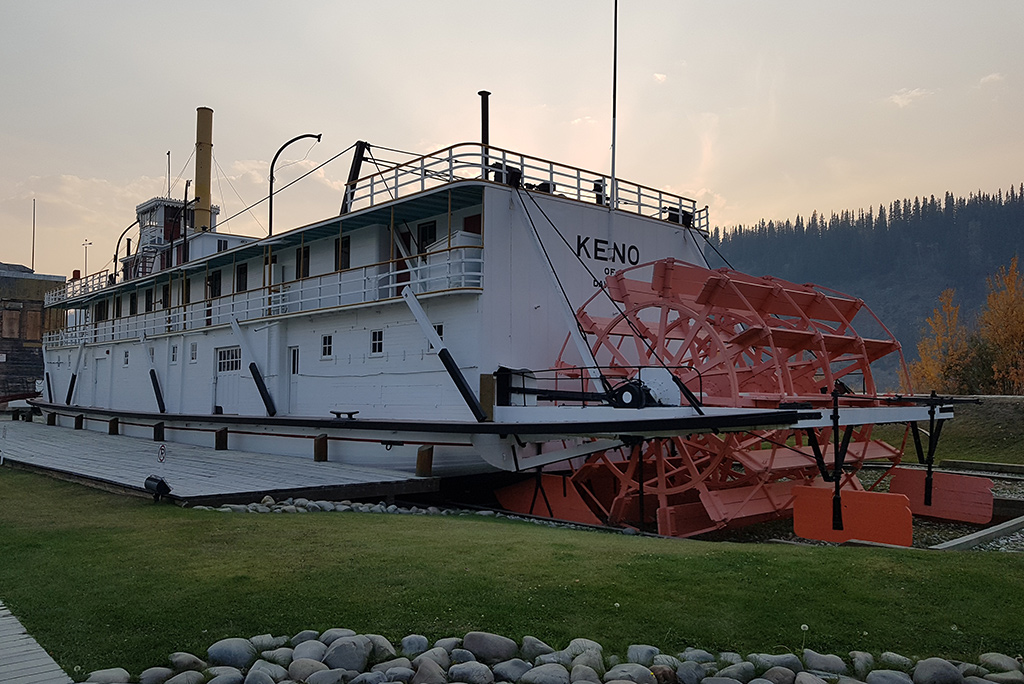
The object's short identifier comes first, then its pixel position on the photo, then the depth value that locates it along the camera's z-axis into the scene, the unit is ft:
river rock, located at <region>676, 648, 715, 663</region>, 14.65
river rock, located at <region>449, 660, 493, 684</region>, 13.85
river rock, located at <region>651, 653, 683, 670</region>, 14.35
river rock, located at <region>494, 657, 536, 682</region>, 14.03
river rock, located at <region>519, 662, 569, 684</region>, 13.71
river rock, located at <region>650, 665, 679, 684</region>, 13.98
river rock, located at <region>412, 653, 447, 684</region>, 13.67
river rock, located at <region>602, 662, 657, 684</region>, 13.84
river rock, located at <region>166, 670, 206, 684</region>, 13.47
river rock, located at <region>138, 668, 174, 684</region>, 13.58
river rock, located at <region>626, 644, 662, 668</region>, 14.54
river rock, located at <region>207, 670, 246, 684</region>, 13.56
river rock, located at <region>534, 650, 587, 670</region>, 14.37
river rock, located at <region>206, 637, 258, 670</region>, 14.40
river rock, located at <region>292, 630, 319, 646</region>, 15.12
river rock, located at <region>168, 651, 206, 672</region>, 14.02
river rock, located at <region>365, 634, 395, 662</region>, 14.58
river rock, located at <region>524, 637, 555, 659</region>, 14.71
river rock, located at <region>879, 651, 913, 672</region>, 14.55
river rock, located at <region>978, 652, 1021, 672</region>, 14.44
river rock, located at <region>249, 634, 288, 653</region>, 14.92
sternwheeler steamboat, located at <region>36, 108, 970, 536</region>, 36.17
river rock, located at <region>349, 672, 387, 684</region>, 13.73
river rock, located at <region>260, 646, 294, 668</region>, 14.39
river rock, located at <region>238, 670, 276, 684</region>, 13.58
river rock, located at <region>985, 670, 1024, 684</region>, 13.99
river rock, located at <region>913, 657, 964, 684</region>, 14.02
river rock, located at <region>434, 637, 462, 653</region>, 14.84
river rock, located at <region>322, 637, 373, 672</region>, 14.24
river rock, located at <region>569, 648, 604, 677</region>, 14.16
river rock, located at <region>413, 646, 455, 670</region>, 14.23
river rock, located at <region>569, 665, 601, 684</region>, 13.70
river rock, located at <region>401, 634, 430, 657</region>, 14.79
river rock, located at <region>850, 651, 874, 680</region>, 14.47
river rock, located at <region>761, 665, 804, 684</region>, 13.94
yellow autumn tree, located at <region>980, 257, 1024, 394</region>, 78.48
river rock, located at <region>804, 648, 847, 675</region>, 14.46
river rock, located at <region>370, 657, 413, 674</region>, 14.10
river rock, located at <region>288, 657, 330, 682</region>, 13.88
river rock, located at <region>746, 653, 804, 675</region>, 14.46
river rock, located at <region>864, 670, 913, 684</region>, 14.01
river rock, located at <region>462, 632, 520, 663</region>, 14.65
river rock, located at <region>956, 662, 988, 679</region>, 14.25
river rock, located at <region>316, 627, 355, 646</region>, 15.07
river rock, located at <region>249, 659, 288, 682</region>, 13.89
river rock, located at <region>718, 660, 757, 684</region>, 14.02
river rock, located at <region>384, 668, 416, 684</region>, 13.80
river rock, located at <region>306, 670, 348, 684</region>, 13.73
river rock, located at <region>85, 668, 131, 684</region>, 13.33
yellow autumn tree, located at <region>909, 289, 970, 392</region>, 86.07
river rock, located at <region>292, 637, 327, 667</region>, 14.47
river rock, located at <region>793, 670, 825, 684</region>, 13.83
